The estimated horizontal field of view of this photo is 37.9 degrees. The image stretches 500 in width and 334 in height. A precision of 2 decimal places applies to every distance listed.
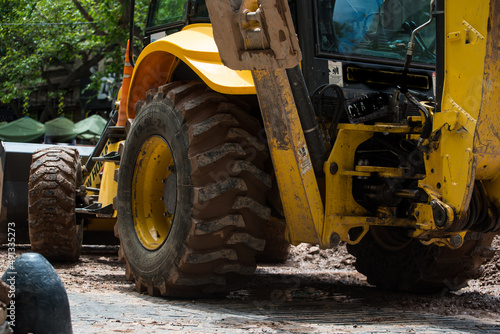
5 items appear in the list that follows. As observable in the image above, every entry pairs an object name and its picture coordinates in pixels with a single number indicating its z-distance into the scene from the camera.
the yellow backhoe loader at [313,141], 3.87
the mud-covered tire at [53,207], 7.22
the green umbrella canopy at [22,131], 24.07
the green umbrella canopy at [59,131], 23.50
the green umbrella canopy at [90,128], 23.46
